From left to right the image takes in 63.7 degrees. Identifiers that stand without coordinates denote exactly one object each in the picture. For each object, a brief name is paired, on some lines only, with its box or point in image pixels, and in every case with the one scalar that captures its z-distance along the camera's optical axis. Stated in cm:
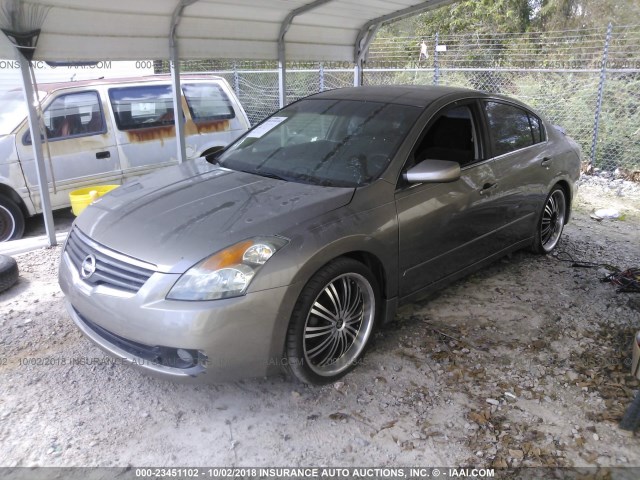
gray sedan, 256
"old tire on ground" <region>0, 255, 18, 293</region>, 414
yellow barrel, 570
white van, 588
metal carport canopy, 449
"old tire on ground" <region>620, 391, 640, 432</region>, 271
